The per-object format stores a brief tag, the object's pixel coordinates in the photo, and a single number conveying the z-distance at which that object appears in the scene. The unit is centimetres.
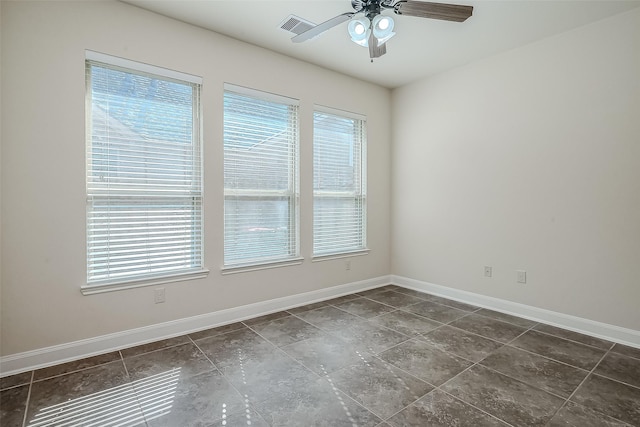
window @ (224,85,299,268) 332
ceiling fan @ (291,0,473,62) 219
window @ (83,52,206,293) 263
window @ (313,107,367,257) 404
